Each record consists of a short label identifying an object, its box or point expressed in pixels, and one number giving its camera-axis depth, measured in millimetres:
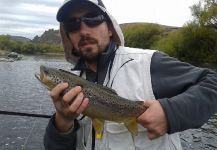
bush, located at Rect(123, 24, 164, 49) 38371
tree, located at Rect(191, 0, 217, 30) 28660
